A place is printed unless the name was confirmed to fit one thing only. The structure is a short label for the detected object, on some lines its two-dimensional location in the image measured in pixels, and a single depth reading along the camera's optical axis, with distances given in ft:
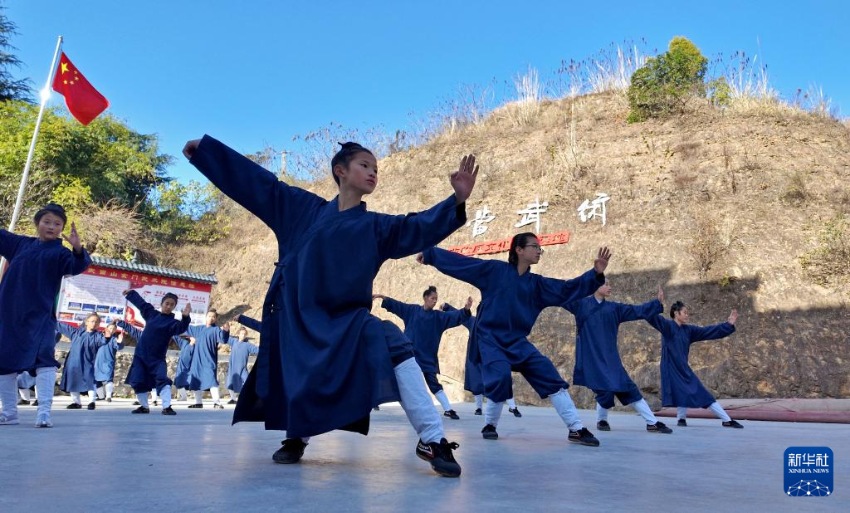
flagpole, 38.23
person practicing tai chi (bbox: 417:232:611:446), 15.81
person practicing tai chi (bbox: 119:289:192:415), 25.82
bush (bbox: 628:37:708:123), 62.03
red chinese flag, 42.91
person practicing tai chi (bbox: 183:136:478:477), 9.25
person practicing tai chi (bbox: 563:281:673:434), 22.15
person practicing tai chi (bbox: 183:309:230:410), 38.73
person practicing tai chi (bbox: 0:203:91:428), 15.62
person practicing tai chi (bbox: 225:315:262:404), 45.06
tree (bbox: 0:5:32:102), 72.74
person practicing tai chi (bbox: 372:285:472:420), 30.22
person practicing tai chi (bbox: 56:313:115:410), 33.24
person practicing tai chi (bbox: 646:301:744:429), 25.64
